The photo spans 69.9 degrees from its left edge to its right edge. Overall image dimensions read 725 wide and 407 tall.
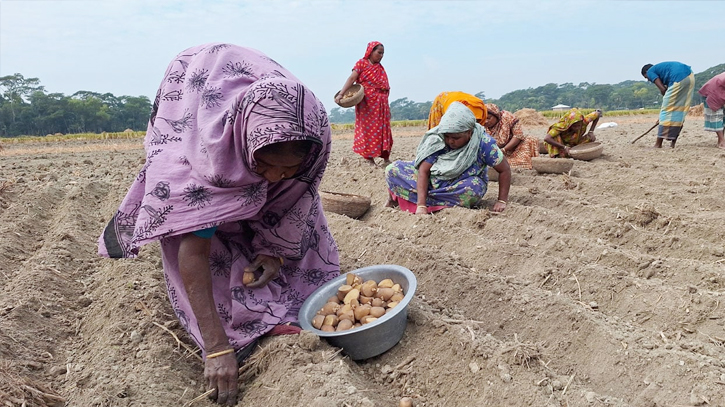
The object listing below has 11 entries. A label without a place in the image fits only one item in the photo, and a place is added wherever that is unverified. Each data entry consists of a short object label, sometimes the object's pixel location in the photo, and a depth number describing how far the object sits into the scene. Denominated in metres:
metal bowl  2.11
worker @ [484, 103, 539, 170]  6.28
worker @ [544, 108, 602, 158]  6.88
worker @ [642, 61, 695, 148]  7.61
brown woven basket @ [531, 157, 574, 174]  5.97
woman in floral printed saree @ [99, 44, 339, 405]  1.80
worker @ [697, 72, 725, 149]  7.67
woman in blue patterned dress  4.36
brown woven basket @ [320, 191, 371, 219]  4.59
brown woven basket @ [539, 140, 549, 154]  7.78
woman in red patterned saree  6.89
